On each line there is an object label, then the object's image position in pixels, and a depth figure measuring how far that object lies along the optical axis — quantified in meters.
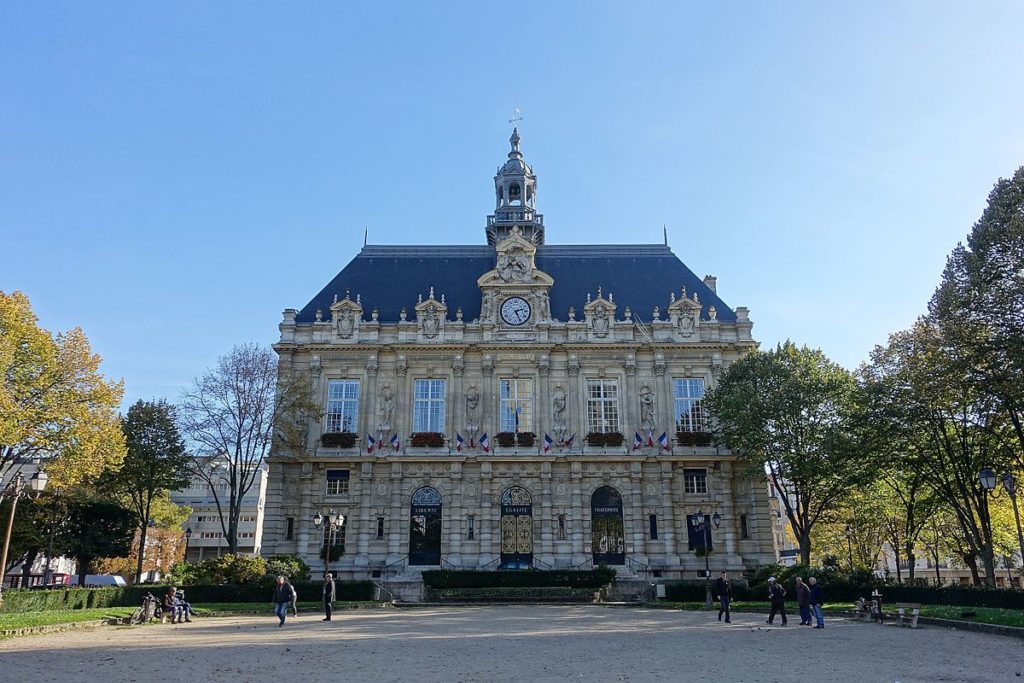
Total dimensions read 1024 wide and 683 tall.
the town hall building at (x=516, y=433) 42.66
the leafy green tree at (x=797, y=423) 36.38
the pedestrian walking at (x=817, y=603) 22.34
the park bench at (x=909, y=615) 21.76
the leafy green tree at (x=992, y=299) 24.38
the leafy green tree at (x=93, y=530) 42.22
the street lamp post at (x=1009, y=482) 24.00
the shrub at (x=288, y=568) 34.88
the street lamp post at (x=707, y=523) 29.98
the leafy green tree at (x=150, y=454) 42.81
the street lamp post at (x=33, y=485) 24.42
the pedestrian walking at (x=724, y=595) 24.61
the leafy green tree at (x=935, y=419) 29.14
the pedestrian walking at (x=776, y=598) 23.69
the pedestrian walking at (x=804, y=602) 23.33
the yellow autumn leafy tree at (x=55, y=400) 31.22
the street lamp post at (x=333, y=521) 33.50
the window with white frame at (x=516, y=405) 45.12
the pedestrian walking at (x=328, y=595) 25.38
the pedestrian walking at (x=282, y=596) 23.89
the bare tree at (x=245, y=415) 38.59
